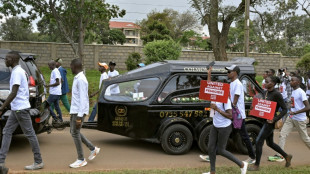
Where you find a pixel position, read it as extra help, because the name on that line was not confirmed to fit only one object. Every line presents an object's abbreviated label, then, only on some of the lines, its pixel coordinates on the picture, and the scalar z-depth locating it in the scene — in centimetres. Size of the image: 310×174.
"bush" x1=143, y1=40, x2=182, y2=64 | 2006
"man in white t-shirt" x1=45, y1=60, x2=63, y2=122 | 944
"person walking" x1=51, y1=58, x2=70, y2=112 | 1012
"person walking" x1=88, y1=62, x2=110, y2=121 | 930
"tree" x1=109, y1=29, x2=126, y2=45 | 5531
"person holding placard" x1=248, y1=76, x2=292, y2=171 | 638
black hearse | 731
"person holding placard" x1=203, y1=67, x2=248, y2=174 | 564
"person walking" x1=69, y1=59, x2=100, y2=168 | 615
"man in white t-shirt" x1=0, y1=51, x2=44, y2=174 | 573
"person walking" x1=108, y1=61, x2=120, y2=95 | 764
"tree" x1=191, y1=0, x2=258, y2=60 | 1777
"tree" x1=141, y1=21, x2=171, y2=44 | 3441
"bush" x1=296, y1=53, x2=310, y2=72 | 1848
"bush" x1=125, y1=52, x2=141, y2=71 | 2409
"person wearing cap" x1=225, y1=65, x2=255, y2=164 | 606
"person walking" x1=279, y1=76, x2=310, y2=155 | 696
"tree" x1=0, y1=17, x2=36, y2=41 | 5366
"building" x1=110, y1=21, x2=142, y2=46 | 8888
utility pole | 1588
